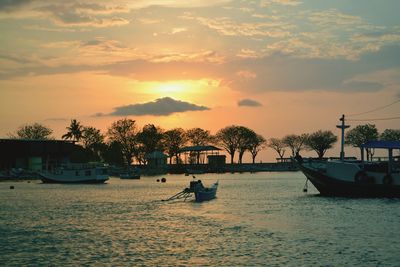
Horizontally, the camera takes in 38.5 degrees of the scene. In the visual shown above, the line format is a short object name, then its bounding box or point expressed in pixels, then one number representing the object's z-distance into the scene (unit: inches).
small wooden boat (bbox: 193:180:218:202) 2640.3
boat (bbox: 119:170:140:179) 6443.4
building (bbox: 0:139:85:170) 6520.7
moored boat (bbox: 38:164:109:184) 5083.7
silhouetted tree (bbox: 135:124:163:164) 7696.9
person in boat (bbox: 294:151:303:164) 2861.7
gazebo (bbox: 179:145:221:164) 7533.5
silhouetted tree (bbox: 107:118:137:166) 7573.8
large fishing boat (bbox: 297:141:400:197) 2628.0
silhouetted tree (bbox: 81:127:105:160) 7800.2
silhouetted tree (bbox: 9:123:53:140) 7706.7
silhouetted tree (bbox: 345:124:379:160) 7278.5
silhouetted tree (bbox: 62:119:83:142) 7834.6
